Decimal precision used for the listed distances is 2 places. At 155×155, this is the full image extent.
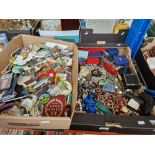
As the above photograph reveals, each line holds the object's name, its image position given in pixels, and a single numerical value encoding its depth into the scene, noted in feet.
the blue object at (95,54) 5.32
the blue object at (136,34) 4.68
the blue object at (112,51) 5.38
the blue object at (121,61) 5.14
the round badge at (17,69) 4.38
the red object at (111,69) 5.00
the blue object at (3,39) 5.22
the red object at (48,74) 4.38
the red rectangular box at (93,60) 5.27
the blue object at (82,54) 5.29
